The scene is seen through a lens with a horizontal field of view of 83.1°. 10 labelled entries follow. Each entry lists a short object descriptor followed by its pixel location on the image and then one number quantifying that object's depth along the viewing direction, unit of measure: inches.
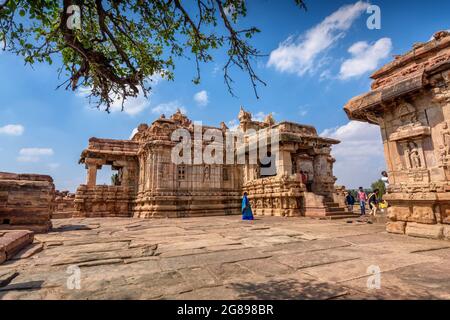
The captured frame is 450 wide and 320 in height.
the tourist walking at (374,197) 462.0
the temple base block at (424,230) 201.9
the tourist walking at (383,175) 369.3
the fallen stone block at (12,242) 158.8
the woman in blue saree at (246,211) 442.6
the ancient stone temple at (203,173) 550.3
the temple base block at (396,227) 233.0
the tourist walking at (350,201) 655.8
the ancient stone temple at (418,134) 209.8
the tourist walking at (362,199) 573.6
